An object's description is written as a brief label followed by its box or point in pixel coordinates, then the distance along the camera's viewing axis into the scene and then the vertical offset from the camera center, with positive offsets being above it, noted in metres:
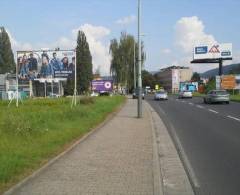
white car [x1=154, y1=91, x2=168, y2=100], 66.66 -2.15
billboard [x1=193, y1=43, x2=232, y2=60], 100.75 +5.93
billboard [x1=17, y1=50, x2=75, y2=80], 31.92 +1.03
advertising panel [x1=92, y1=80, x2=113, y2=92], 77.94 -0.90
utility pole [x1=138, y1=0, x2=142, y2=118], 25.78 +0.03
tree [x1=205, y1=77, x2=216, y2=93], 96.24 -1.19
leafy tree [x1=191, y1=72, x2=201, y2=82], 190.05 +0.69
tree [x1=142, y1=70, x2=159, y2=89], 175.12 -0.16
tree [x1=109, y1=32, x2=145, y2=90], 90.31 +3.64
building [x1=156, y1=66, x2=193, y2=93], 181.00 -0.13
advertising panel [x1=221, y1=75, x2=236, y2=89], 79.12 -0.35
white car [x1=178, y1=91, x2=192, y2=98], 72.00 -2.14
